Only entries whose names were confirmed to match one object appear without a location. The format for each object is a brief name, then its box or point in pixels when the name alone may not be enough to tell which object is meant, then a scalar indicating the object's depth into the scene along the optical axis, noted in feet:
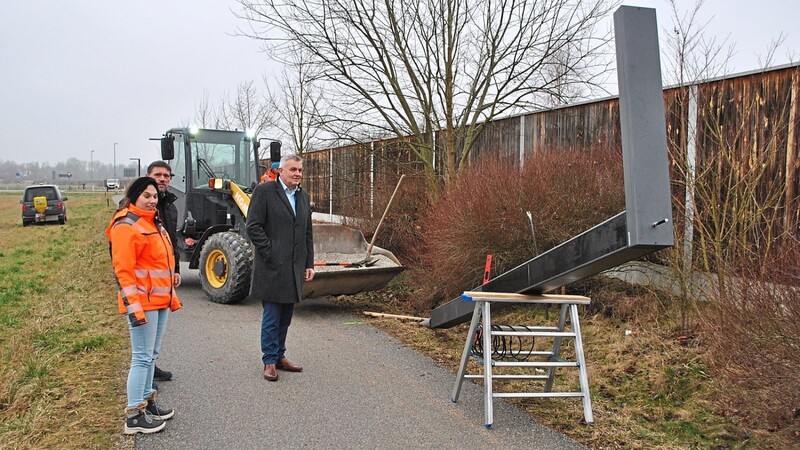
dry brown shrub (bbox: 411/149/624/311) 23.95
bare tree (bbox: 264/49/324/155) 60.80
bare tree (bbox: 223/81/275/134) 81.76
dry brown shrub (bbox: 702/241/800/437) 12.96
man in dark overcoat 18.45
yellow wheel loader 28.96
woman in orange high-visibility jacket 13.91
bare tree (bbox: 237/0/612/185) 34.27
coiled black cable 17.10
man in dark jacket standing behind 17.33
